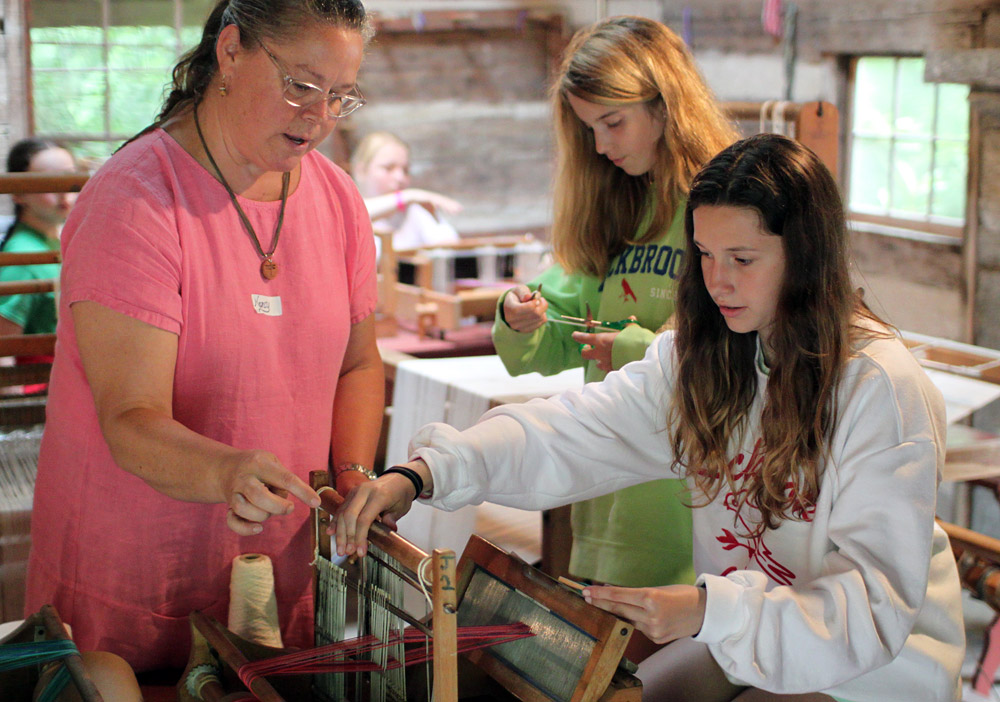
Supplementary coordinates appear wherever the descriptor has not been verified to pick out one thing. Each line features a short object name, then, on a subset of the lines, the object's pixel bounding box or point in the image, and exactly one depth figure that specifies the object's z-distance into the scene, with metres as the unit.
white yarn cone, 1.38
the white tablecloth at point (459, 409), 2.72
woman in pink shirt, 1.30
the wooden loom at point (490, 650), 1.05
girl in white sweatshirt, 1.18
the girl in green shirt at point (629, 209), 1.80
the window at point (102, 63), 4.34
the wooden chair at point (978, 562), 1.80
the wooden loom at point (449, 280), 4.18
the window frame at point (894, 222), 3.67
